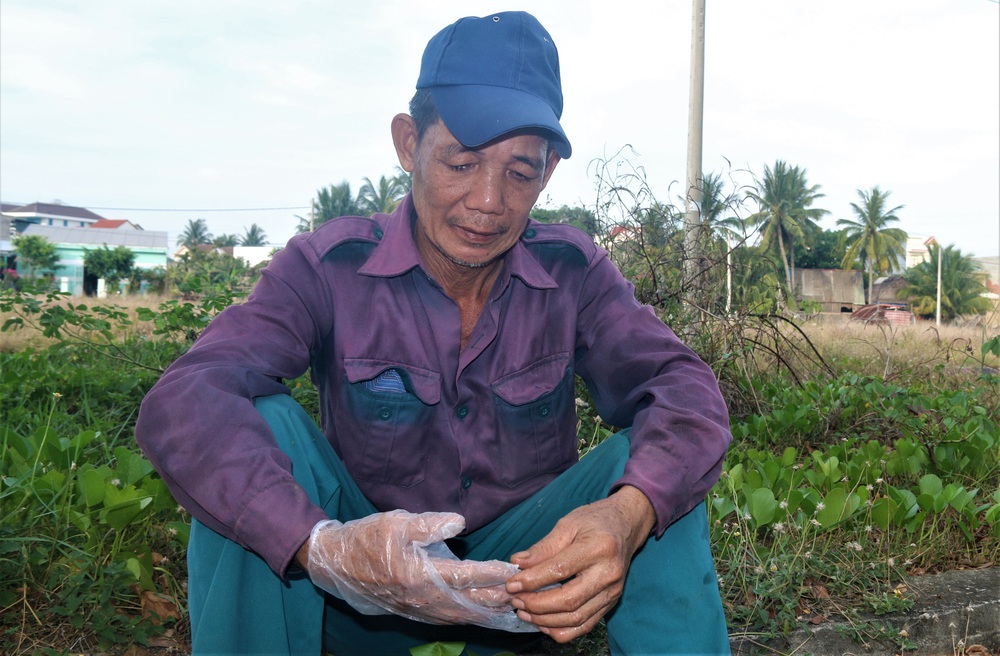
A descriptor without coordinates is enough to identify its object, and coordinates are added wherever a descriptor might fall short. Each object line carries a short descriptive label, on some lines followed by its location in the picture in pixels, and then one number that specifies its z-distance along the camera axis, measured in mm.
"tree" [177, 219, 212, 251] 69375
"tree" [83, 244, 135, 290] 37344
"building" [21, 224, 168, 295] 42219
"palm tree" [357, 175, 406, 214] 44762
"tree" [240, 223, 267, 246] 65812
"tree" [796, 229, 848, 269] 52500
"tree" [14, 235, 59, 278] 35625
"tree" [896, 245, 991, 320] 40500
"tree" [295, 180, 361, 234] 48125
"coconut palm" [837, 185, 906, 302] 54344
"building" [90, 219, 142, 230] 64525
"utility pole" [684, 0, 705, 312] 7152
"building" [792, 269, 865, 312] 40909
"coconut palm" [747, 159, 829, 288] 48281
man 1272
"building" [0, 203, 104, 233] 65375
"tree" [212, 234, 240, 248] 59925
